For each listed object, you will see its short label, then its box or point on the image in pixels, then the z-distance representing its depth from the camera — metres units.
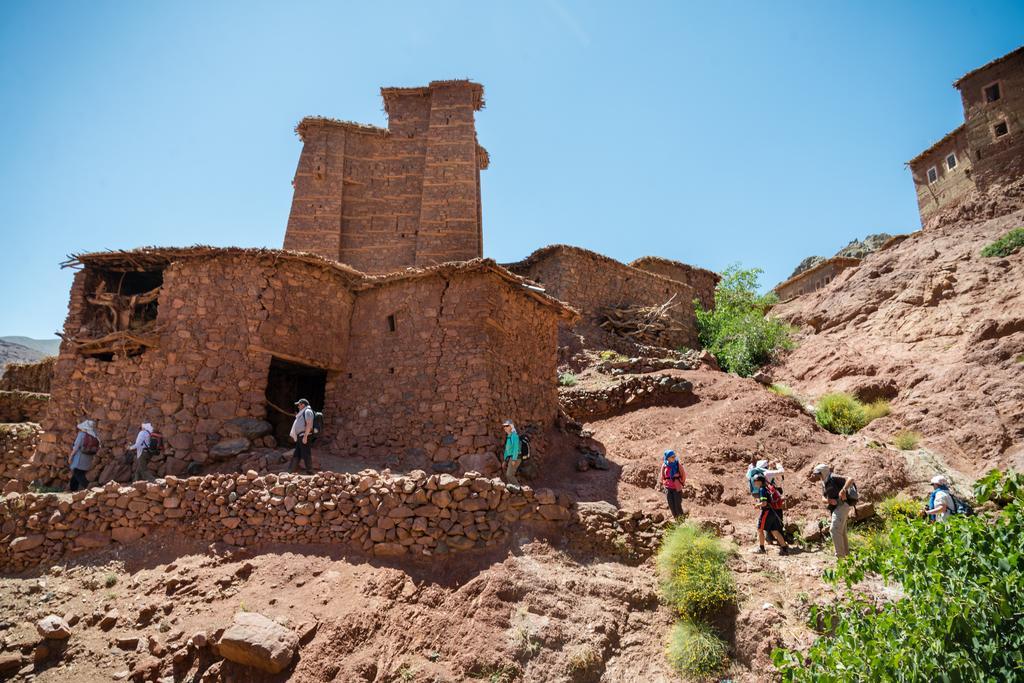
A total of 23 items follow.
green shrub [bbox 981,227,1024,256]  17.50
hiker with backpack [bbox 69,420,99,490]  10.55
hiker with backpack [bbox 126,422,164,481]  10.27
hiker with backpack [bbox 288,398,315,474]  9.83
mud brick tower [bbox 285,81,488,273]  20.52
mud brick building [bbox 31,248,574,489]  11.05
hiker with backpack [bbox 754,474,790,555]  8.04
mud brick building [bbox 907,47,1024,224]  22.43
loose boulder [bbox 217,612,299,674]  6.21
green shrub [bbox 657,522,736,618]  6.96
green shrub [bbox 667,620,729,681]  6.25
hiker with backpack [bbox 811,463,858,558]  7.46
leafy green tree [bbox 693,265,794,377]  20.58
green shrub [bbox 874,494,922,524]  8.47
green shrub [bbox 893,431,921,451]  11.66
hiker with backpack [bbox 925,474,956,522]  6.97
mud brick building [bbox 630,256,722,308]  25.41
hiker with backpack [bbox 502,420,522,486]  9.52
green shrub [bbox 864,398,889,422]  13.43
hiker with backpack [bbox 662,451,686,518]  9.11
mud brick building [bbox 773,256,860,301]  30.00
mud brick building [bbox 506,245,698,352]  20.66
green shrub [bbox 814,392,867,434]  13.45
